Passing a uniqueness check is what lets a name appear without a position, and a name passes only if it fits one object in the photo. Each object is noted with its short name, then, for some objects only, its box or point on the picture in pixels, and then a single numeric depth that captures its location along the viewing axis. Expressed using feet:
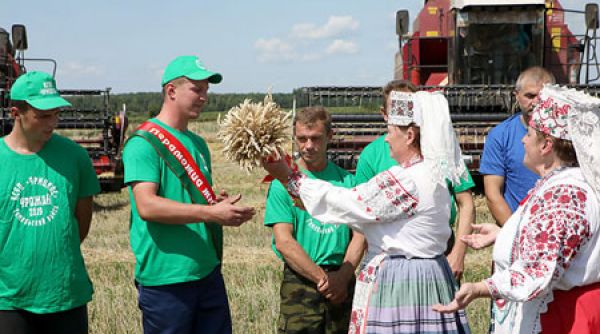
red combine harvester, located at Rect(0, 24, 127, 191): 43.27
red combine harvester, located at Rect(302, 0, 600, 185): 35.12
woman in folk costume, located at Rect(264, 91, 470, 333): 10.75
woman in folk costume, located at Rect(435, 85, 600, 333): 9.10
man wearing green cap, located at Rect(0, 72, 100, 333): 11.50
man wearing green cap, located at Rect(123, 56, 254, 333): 11.81
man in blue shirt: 14.87
